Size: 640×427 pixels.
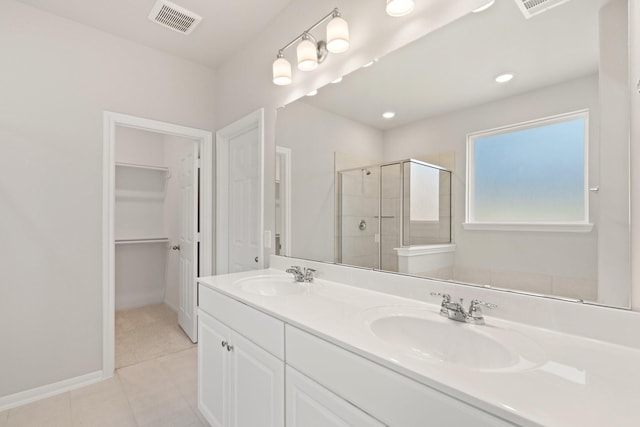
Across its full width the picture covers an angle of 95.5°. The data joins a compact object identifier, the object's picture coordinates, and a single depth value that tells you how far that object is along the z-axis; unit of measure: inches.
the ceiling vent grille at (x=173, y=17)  79.8
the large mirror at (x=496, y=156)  36.1
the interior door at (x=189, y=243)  111.0
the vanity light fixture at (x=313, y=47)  59.1
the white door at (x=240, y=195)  91.1
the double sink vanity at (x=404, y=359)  24.0
